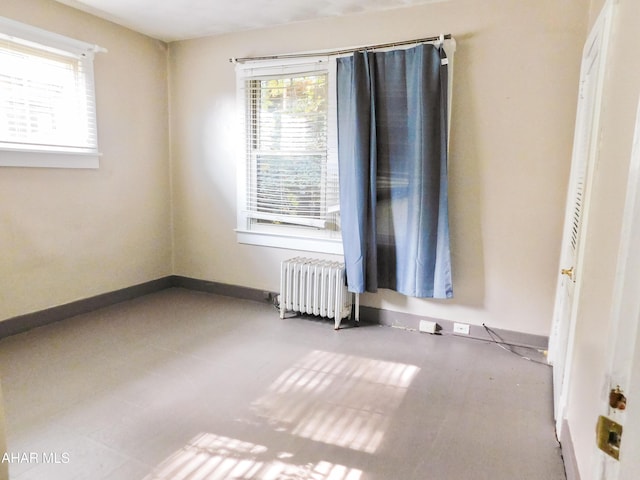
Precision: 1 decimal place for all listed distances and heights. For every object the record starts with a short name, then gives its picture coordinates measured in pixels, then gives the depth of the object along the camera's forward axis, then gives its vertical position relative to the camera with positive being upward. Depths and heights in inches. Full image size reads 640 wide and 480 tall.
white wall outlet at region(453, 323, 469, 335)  133.0 -47.0
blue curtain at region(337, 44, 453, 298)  124.0 +3.0
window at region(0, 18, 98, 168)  119.7 +22.7
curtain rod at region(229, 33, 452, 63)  124.1 +42.4
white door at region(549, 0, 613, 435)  73.7 -2.9
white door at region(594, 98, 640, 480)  20.5 -8.2
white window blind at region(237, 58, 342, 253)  144.7 +7.9
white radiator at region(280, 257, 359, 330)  139.0 -37.8
